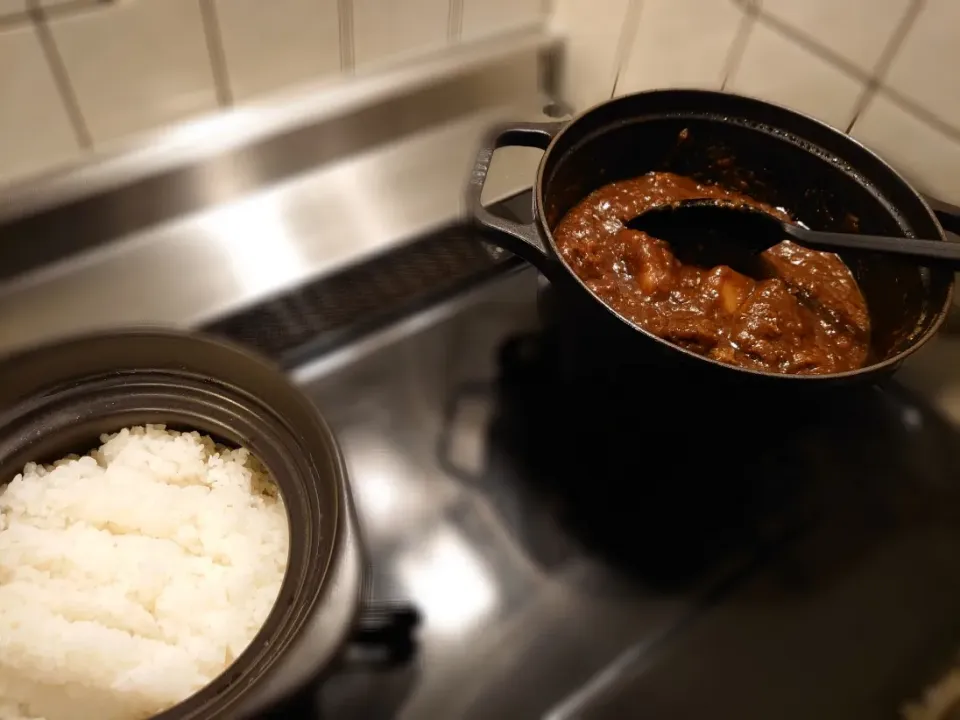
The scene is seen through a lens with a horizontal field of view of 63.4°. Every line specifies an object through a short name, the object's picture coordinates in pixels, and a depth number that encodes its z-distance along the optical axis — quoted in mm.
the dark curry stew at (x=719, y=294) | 571
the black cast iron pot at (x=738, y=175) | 534
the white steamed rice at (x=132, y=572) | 464
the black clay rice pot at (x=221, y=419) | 443
